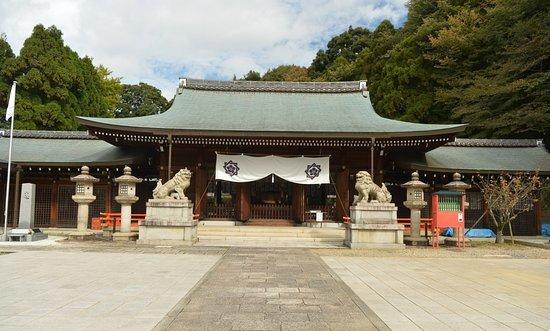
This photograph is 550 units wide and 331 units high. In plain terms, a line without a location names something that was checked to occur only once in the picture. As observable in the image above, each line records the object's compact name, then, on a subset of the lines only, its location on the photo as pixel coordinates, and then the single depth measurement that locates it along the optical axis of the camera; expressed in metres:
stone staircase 15.97
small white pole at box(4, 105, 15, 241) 15.14
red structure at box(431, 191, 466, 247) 15.03
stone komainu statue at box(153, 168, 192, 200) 15.23
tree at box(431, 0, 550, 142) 23.27
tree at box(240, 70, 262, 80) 60.42
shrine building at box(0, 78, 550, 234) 18.38
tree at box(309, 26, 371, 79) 55.03
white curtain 18.88
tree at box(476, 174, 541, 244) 16.10
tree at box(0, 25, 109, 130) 31.34
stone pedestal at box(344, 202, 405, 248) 14.86
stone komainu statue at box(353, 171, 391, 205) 15.20
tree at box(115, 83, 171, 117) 57.44
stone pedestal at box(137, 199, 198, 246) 14.90
